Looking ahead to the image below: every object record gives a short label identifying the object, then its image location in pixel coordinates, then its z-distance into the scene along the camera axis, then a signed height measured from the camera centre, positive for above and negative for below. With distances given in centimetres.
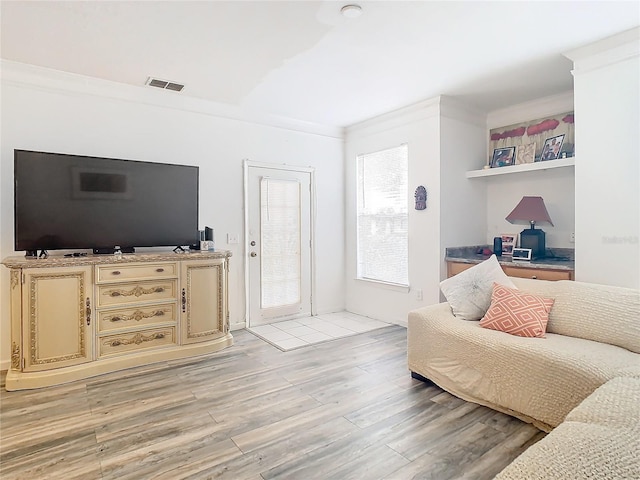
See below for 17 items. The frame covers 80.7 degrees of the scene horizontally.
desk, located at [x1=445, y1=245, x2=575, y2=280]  333 -26
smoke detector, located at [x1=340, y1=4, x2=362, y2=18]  234 +144
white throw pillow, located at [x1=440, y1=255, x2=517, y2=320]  292 -41
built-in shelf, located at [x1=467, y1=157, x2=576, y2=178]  355 +72
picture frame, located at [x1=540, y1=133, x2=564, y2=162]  386 +93
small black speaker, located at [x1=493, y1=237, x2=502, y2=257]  420 -10
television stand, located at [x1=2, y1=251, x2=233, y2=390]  287 -62
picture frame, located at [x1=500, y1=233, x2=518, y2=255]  420 -7
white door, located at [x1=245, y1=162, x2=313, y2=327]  457 -5
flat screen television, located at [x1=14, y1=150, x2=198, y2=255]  305 +33
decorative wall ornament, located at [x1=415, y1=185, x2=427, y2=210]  427 +45
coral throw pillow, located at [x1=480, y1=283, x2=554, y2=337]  252 -53
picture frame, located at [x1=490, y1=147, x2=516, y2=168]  432 +94
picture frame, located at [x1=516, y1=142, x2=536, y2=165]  413 +93
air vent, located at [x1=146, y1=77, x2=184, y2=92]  355 +151
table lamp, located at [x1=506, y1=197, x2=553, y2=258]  385 +19
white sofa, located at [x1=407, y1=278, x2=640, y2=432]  208 -71
